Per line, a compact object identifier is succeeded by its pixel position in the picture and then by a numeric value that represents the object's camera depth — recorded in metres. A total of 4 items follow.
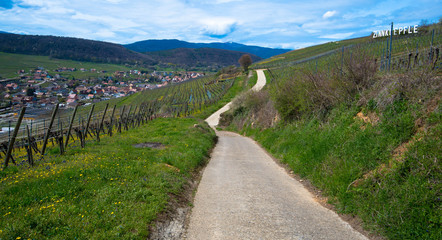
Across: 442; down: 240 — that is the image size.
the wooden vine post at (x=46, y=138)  10.19
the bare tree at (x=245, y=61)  102.06
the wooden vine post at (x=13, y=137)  8.47
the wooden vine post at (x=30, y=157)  9.09
